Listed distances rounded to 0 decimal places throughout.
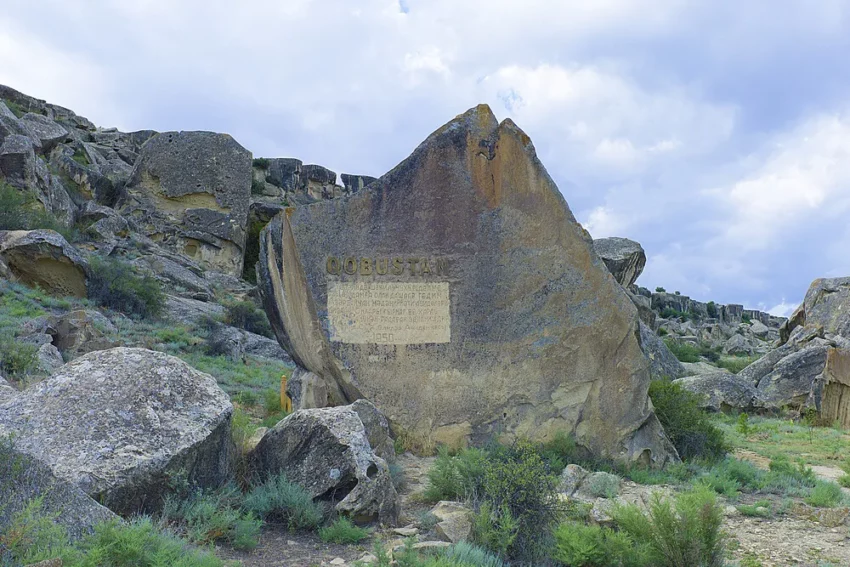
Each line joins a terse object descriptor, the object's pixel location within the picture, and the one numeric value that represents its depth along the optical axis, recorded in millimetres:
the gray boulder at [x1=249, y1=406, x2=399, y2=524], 4793
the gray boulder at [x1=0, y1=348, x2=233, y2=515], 3945
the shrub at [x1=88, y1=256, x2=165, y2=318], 14898
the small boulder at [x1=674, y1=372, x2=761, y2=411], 14070
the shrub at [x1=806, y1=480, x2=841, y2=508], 6293
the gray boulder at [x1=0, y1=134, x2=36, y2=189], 17922
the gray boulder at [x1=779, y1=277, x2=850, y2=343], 18203
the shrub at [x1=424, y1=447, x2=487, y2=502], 5398
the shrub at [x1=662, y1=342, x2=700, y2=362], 27812
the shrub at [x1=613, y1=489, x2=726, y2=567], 4160
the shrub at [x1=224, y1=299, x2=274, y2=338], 17203
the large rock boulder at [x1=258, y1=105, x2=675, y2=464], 7297
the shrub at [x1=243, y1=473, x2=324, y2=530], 4559
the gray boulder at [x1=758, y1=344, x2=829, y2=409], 15000
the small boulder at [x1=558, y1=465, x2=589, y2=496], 5938
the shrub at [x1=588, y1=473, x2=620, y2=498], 6008
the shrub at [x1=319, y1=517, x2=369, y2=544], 4395
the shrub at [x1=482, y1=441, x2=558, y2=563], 4422
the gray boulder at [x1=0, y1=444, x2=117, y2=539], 3432
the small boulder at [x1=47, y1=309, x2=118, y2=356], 10273
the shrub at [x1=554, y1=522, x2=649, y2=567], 4164
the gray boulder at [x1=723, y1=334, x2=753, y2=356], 37938
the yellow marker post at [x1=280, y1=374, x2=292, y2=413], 8484
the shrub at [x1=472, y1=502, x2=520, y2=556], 4297
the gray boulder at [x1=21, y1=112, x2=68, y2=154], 24031
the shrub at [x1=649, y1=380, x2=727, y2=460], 7859
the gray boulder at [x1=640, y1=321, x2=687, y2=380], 15516
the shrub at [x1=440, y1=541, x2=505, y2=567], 3824
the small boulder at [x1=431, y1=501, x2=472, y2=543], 4395
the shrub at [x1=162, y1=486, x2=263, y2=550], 4036
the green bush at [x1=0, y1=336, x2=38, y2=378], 7996
